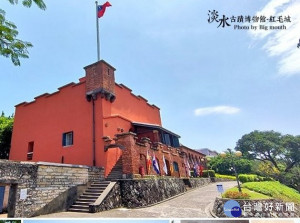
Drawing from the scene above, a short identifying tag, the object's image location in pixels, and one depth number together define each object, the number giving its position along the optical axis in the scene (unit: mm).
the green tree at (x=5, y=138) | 16562
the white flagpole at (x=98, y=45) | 13327
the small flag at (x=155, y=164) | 11852
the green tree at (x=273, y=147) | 36562
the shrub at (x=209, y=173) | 22219
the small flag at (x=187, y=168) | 16988
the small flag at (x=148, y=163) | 11095
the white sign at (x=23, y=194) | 7111
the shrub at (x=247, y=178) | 18656
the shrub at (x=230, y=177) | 27173
